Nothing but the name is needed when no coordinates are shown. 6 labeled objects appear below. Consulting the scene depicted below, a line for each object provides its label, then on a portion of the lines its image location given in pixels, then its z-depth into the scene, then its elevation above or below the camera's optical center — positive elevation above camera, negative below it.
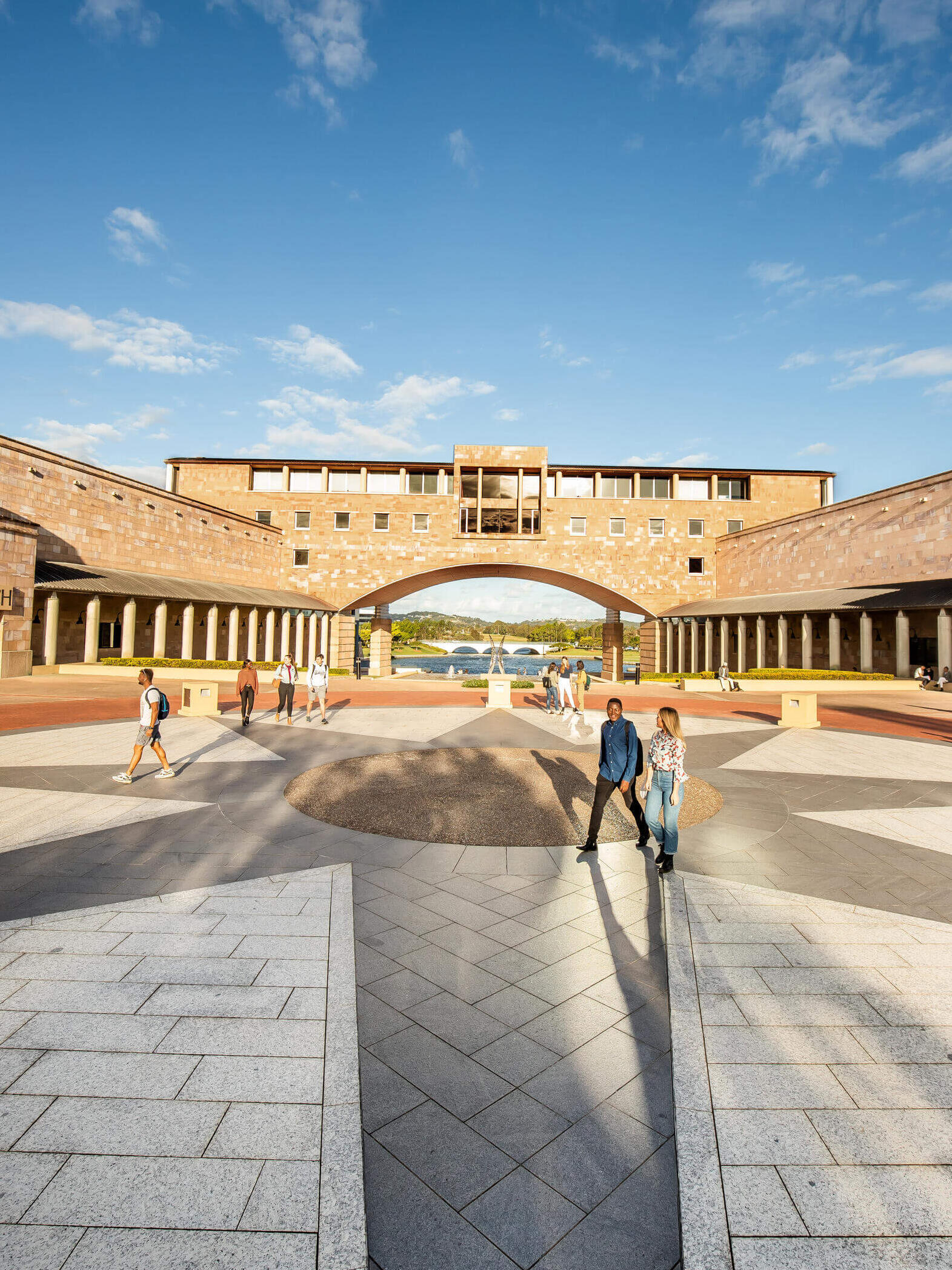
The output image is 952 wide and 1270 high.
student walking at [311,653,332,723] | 16.42 -0.83
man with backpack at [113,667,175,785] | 9.10 -1.05
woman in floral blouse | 6.23 -1.32
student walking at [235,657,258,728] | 15.73 -1.05
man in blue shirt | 6.88 -1.27
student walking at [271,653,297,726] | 16.09 -0.81
